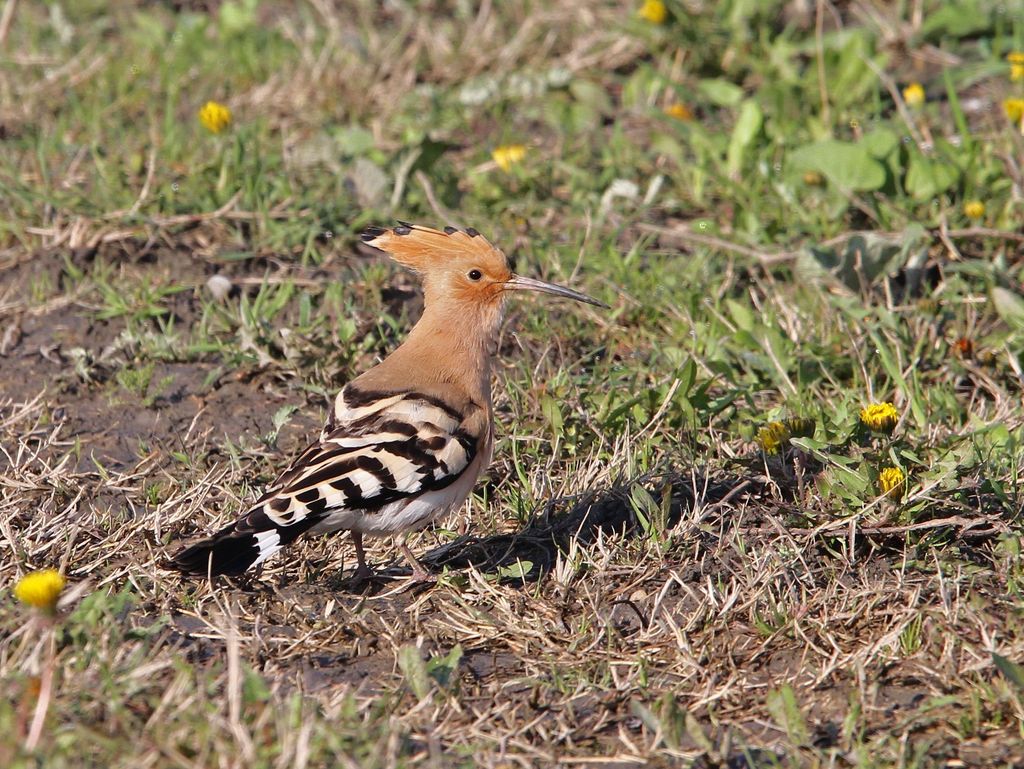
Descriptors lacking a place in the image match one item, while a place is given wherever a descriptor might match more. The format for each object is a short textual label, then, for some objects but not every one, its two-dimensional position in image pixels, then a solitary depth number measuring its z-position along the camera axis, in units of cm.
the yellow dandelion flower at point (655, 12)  1012
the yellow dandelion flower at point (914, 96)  927
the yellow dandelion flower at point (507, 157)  909
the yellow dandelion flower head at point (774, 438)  637
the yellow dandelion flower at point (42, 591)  426
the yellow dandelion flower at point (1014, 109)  857
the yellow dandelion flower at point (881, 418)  613
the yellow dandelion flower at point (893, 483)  582
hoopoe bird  543
